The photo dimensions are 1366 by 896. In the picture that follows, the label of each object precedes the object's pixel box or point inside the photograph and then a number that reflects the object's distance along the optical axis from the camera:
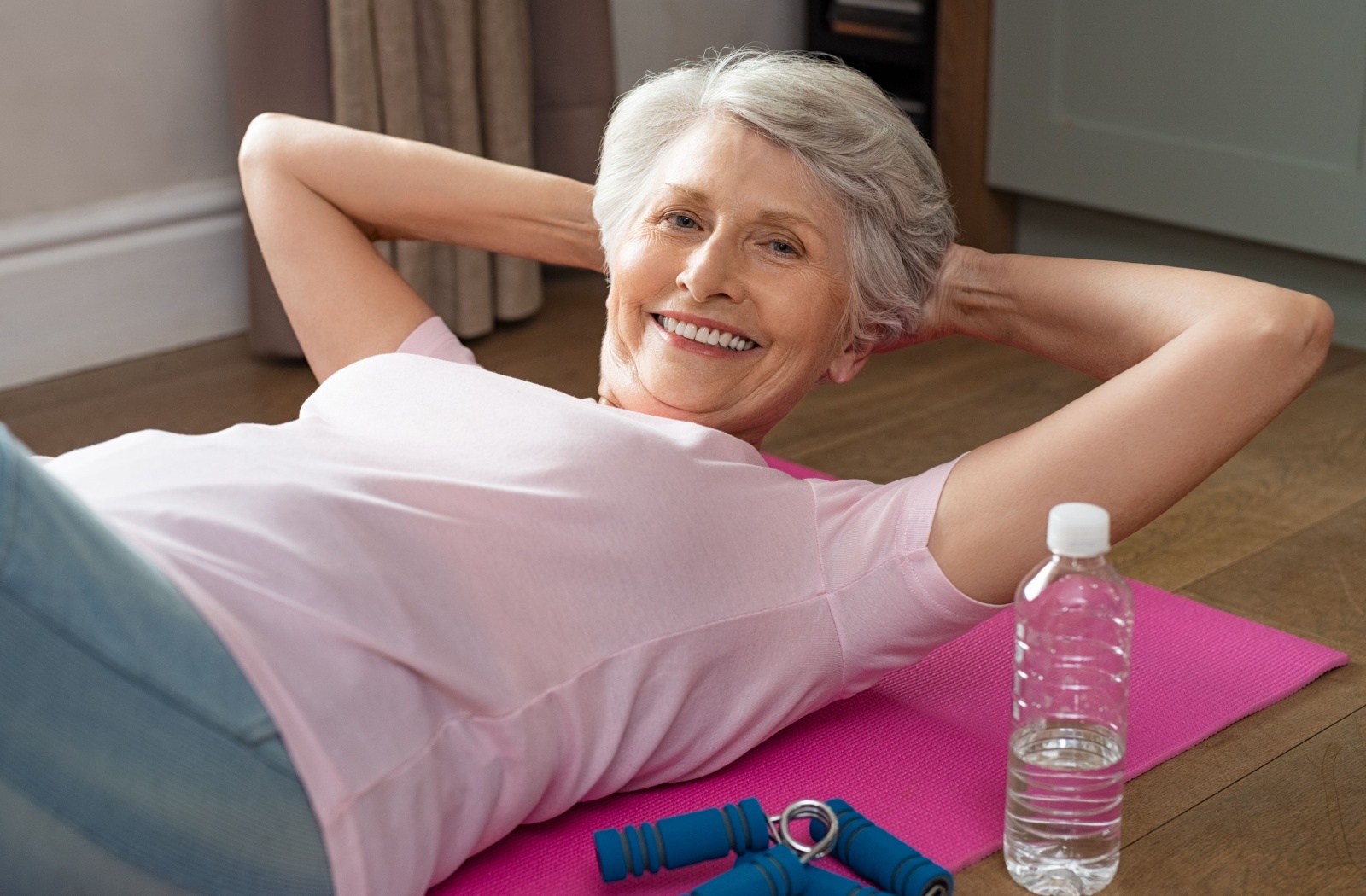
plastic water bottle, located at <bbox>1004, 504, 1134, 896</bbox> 1.67
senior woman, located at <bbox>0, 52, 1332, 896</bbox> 1.50
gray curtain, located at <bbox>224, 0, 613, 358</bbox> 2.59
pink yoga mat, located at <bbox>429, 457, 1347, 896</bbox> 1.69
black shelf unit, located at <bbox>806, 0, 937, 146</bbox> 3.28
